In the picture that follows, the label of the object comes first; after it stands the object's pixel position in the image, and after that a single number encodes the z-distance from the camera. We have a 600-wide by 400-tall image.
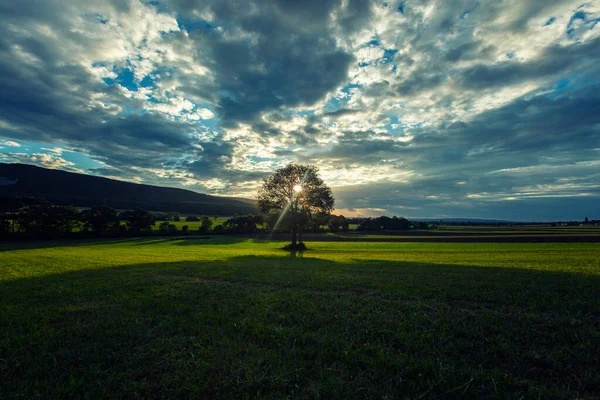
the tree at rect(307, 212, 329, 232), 46.19
